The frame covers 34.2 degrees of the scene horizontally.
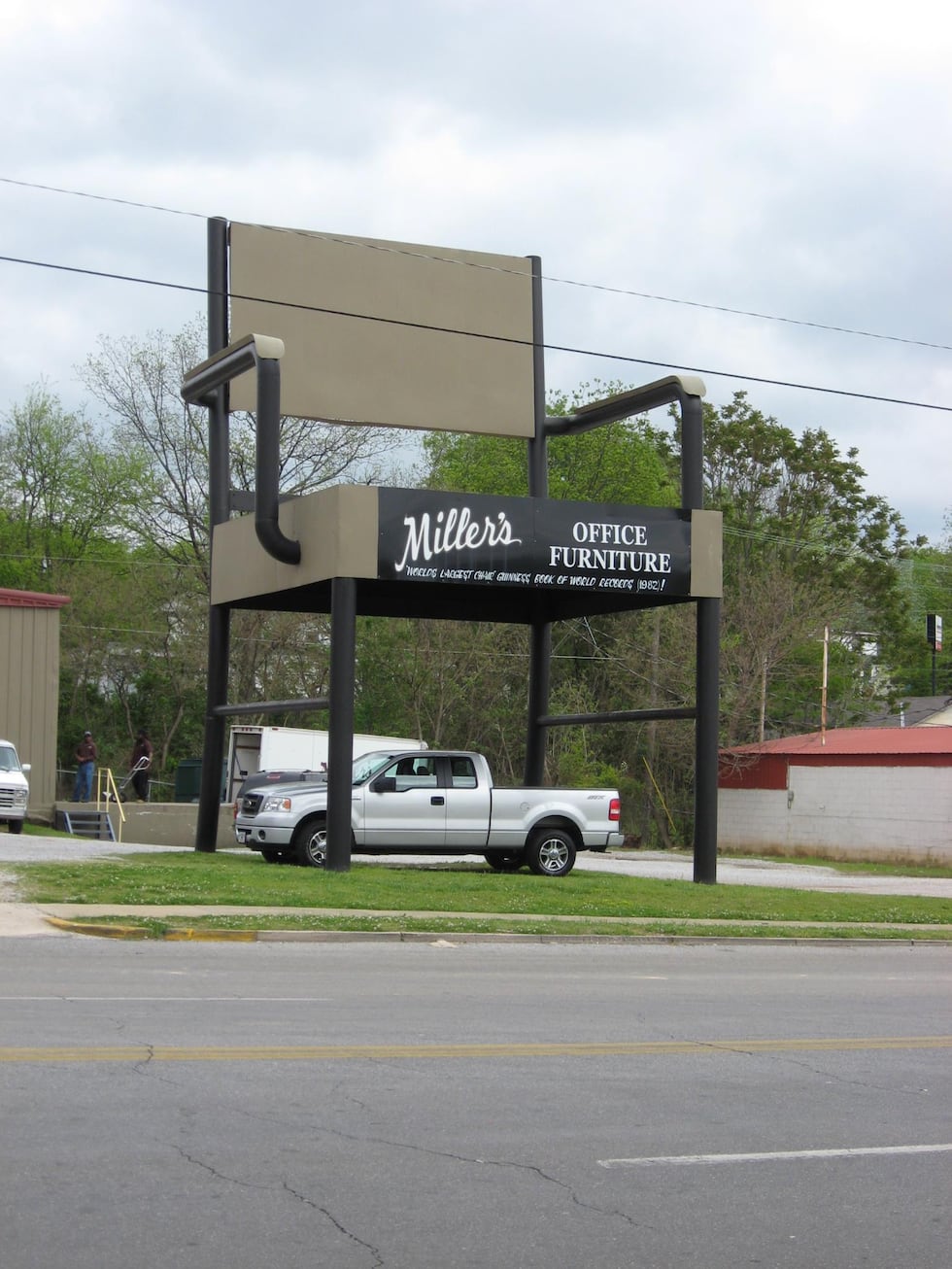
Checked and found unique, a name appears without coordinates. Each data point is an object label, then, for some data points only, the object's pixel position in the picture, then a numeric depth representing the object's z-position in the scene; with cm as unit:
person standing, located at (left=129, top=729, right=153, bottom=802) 4156
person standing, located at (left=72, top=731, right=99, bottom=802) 3850
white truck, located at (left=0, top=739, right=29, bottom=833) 2920
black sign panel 2095
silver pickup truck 2267
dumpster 4419
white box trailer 3684
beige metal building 3391
